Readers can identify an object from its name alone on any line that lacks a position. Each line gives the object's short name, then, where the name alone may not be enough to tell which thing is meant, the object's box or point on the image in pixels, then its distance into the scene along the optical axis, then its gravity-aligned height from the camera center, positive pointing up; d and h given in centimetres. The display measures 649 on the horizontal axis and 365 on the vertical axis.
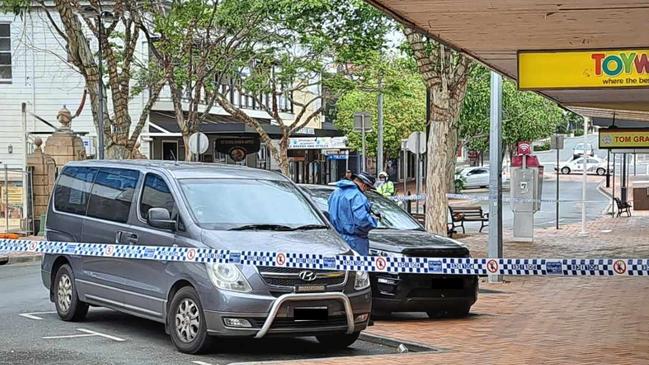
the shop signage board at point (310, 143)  4841 +70
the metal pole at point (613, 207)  3628 -196
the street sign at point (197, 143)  2922 +42
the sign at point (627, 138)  2156 +43
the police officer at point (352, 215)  1071 -67
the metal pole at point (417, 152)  2611 +13
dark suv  1121 -153
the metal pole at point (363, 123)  2619 +93
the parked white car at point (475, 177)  6053 -131
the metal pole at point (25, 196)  2712 -113
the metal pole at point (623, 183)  3802 -108
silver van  884 -105
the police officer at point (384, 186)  2348 -73
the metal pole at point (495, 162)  1494 -8
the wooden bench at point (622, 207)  3528 -188
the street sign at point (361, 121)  2633 +100
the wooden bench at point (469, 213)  2658 -160
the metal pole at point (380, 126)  2980 +108
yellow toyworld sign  1136 +106
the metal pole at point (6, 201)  2612 -124
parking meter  2284 -69
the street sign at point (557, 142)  2949 +46
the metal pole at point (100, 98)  2286 +143
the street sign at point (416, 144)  2609 +35
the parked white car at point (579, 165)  7388 -67
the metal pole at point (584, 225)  2758 -199
